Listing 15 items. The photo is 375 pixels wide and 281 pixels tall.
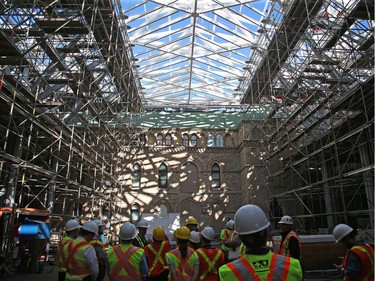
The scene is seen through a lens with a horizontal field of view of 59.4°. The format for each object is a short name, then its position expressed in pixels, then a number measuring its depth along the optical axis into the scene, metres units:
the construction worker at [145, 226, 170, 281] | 5.30
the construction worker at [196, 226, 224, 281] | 4.42
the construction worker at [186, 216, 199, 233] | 6.59
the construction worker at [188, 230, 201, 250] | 4.91
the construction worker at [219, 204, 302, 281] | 2.19
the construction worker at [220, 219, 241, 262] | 6.45
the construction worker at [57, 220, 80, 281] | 5.54
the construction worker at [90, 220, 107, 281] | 5.14
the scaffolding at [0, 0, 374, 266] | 12.05
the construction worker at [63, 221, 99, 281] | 4.12
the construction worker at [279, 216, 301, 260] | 5.04
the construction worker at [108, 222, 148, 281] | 4.28
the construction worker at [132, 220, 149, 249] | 6.01
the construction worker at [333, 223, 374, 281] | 3.69
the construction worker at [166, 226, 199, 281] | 4.23
